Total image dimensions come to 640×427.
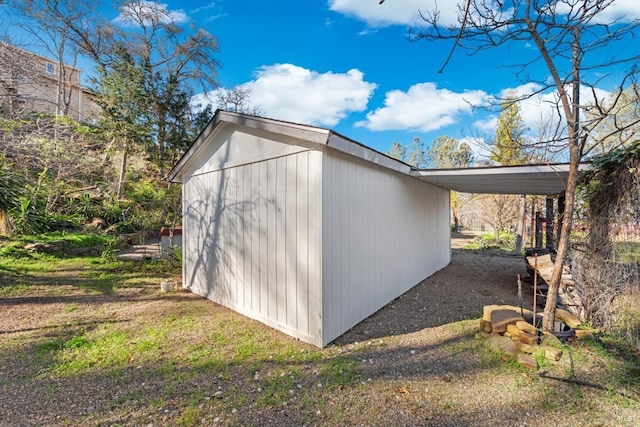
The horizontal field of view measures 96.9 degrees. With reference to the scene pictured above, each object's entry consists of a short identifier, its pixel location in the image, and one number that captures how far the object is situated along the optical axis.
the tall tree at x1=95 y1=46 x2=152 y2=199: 10.29
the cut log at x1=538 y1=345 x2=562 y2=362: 2.95
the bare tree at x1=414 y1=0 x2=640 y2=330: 3.01
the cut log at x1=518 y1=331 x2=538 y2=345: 3.13
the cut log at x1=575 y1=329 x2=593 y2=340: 3.31
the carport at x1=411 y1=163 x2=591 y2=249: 4.22
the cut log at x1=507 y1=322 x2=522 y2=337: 3.26
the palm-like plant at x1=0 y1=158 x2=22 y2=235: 5.41
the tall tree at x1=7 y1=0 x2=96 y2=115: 10.41
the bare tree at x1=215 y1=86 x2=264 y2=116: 14.70
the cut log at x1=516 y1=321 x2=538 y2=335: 3.22
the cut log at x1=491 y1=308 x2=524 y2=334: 3.44
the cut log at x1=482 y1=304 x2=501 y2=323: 3.61
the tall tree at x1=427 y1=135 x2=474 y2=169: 27.84
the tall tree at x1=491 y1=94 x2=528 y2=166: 12.12
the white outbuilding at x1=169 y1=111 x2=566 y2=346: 3.43
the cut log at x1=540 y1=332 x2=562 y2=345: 3.16
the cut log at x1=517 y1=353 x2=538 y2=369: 2.83
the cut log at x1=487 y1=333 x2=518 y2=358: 3.12
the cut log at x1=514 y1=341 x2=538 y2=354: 3.05
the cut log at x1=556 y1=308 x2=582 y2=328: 3.61
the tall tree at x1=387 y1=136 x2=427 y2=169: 34.09
